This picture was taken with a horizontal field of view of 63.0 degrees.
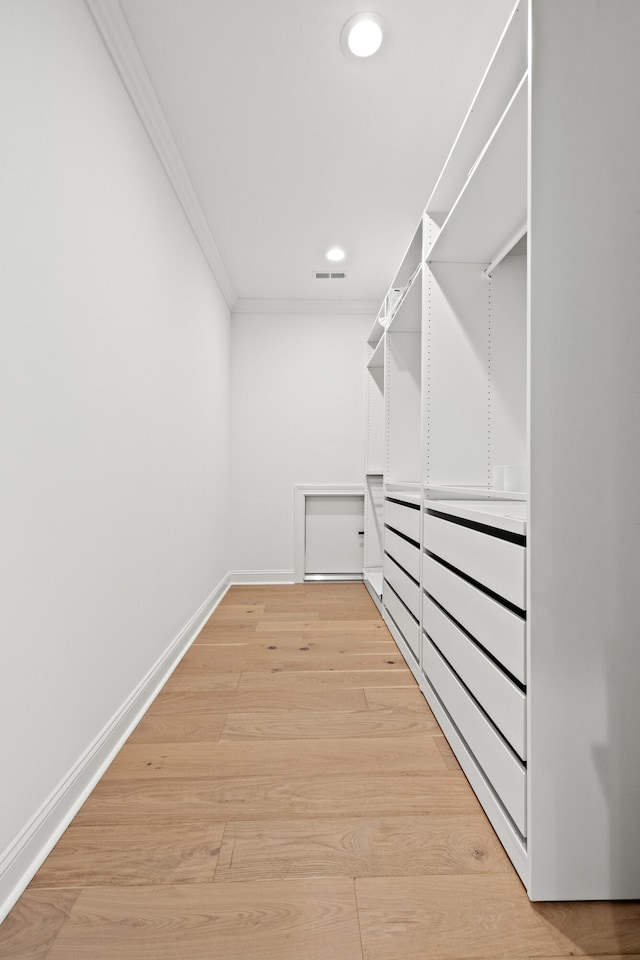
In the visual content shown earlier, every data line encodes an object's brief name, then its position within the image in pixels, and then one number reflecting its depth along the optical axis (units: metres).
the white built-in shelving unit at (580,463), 1.09
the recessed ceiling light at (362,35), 1.73
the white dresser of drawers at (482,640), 1.20
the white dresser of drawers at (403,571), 2.38
